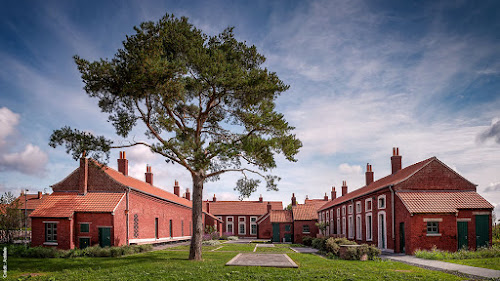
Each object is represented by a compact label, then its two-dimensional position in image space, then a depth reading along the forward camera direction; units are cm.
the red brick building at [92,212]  2698
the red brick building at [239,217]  6812
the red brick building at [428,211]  2286
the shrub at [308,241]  3978
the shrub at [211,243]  3937
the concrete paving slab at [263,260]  1720
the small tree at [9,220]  3030
